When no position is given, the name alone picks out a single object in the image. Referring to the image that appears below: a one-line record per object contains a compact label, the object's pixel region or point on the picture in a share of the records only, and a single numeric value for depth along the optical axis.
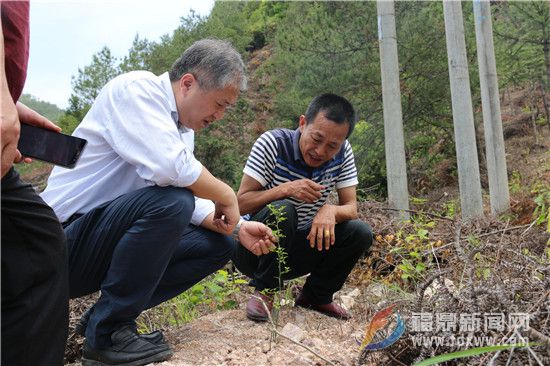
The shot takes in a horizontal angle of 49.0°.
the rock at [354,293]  3.89
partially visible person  1.60
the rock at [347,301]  3.62
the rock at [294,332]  2.74
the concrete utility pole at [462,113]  6.86
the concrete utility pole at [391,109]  7.03
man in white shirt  2.25
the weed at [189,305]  3.33
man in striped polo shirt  2.97
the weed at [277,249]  2.72
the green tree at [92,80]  18.52
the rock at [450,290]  2.23
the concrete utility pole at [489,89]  8.06
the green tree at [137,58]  18.30
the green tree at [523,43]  12.26
